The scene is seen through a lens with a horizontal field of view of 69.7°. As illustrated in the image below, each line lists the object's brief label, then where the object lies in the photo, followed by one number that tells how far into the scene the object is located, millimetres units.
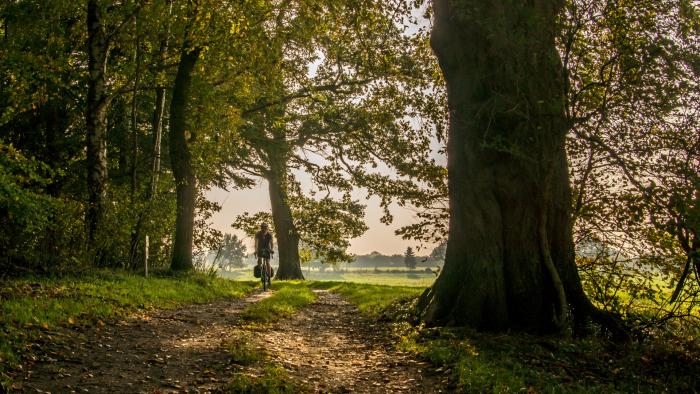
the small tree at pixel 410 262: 133875
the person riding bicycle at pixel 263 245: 20750
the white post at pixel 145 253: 16031
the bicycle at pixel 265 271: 21386
